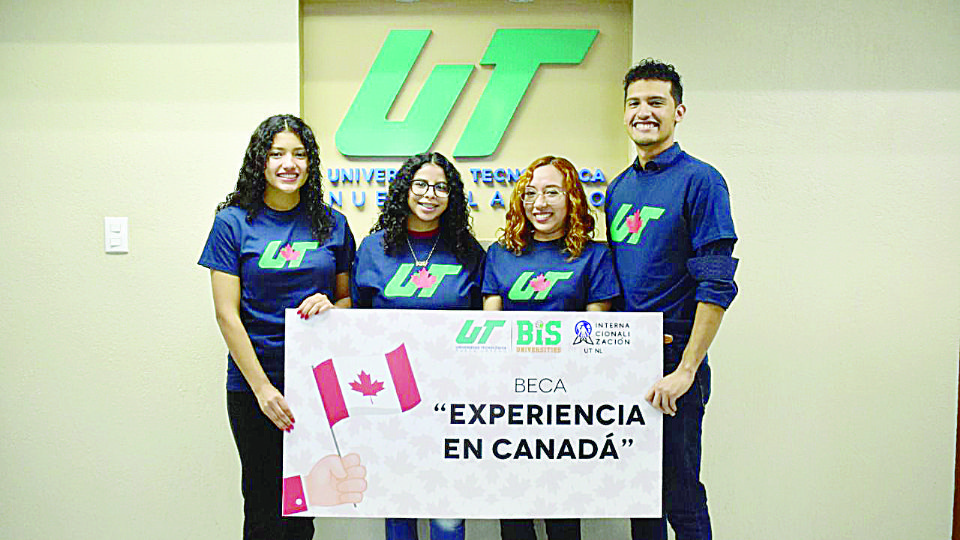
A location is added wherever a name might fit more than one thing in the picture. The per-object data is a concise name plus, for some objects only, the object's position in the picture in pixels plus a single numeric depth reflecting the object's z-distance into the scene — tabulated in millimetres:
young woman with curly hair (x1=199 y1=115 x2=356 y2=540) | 2145
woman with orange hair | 2180
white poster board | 2115
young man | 2043
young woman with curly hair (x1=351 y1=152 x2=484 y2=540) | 2221
